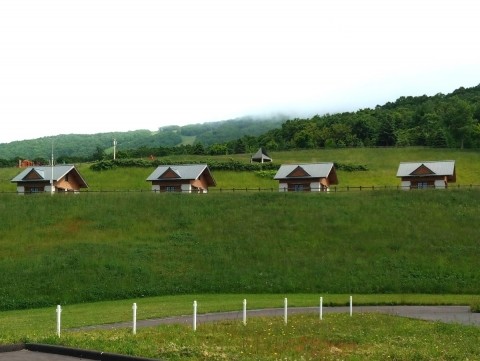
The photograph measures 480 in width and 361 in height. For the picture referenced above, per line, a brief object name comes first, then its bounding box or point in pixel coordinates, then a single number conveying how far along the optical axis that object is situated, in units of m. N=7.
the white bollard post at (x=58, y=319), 15.89
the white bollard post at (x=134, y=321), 16.75
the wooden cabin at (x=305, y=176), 74.88
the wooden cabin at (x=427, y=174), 74.19
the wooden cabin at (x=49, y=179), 74.38
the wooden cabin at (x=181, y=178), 75.12
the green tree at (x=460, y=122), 119.81
